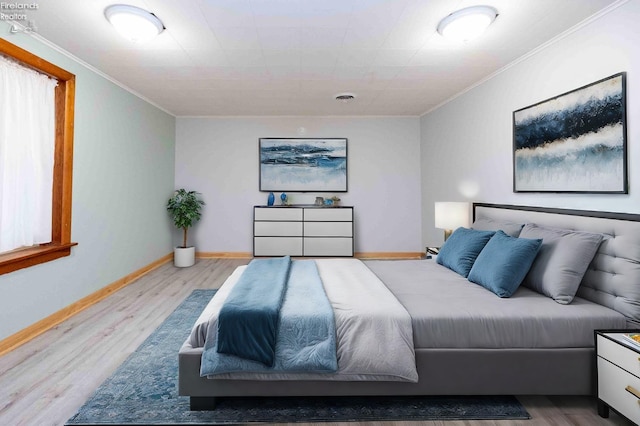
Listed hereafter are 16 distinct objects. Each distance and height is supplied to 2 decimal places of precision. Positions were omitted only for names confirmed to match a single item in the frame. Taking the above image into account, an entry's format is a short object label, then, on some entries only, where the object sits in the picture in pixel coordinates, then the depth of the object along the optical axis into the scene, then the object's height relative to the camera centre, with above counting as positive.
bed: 1.84 -0.73
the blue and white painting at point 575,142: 2.37 +0.61
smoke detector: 4.64 +1.66
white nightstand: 1.63 -0.76
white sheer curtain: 2.70 +0.51
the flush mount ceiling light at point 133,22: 2.47 +1.44
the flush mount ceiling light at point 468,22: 2.49 +1.46
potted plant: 5.44 +0.01
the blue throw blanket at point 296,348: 1.77 -0.68
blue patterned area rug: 1.81 -1.04
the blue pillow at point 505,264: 2.23 -0.31
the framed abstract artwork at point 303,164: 6.03 +0.93
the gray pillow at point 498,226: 2.92 -0.07
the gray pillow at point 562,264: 2.11 -0.28
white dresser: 5.79 -0.19
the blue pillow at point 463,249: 2.81 -0.26
